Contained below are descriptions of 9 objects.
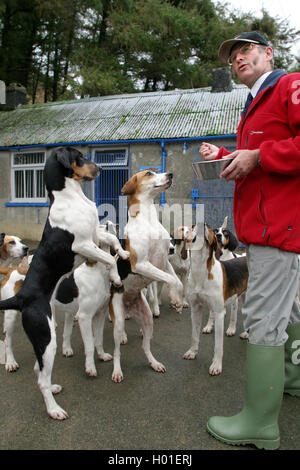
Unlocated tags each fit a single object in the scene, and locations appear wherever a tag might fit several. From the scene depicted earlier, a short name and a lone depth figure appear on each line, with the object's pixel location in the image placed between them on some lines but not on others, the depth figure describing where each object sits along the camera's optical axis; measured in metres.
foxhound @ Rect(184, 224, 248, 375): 3.29
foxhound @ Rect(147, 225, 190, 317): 4.89
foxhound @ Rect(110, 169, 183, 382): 3.13
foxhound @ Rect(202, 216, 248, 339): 4.98
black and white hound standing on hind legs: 2.56
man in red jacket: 2.03
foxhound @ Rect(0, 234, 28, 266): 4.89
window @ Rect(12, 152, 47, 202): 12.16
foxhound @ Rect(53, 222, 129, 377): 3.20
